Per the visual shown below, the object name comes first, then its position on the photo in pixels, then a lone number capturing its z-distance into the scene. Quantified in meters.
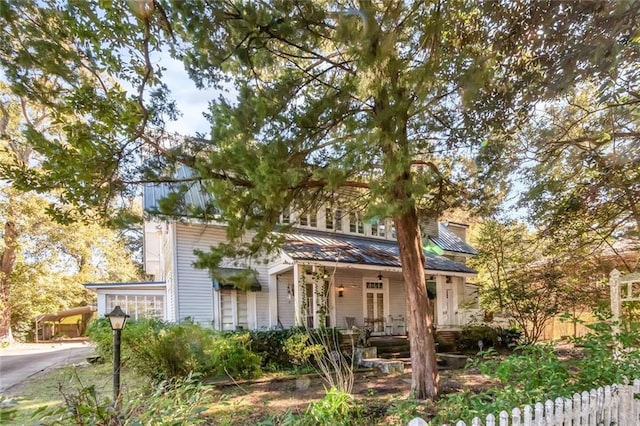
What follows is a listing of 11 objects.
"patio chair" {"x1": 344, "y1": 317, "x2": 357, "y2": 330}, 14.98
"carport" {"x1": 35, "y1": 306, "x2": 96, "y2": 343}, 28.22
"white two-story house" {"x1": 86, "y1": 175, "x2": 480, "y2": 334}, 13.38
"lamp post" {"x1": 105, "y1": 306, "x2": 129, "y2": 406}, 5.84
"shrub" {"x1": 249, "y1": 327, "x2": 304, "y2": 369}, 11.02
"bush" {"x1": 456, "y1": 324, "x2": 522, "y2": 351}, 15.26
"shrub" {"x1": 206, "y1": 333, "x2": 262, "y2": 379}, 9.34
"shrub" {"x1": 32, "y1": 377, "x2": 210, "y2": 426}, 2.44
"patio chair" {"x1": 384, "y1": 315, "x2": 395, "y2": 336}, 16.73
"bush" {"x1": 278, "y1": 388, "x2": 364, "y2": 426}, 4.43
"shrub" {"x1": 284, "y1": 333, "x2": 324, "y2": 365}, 10.45
